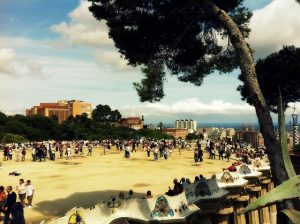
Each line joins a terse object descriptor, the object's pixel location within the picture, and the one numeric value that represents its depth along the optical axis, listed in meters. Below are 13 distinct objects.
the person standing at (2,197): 10.01
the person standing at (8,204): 9.48
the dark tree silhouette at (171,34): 10.12
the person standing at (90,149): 30.43
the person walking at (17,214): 8.82
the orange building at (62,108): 134.94
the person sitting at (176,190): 9.63
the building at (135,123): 141.28
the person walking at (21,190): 11.68
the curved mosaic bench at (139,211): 7.67
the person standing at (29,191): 11.85
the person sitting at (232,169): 13.84
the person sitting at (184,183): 10.94
